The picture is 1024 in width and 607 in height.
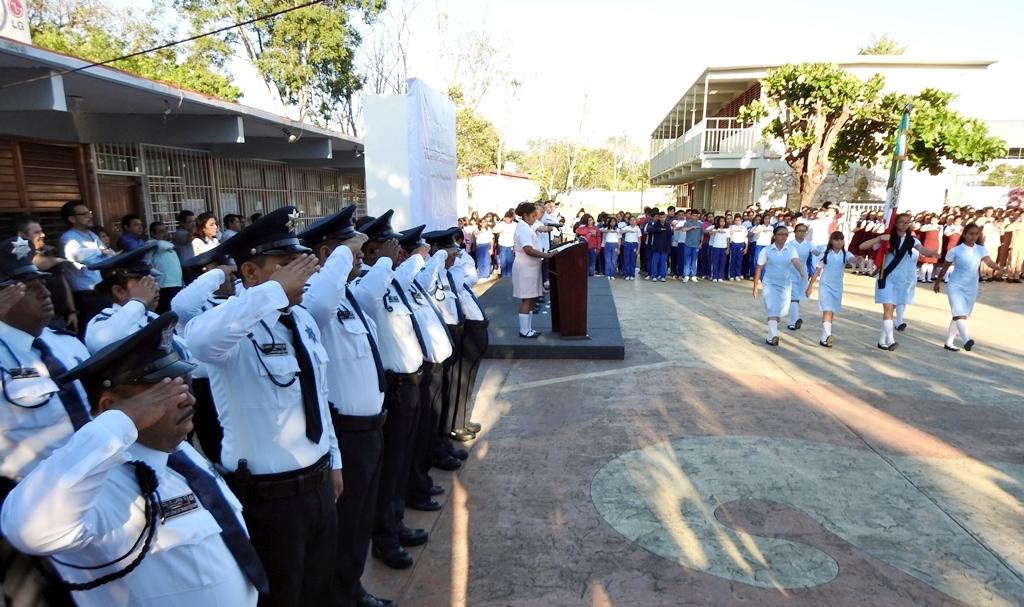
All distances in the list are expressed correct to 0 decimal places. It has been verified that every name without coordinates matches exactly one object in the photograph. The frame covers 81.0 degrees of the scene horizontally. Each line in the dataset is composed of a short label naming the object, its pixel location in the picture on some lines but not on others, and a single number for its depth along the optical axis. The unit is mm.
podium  7622
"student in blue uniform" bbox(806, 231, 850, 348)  8008
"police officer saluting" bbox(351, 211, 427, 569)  3245
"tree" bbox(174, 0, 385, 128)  18219
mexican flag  10742
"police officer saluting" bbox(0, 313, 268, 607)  1209
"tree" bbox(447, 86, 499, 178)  26691
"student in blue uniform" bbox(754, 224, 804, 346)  8023
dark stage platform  7445
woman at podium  7586
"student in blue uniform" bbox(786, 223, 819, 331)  8218
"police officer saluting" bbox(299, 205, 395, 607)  2740
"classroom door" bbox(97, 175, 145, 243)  8969
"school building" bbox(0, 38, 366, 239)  5746
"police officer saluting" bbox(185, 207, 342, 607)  2143
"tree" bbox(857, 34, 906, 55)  39094
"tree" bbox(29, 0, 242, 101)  19609
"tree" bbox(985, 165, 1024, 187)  35647
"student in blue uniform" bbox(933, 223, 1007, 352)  7625
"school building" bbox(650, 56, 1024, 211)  20016
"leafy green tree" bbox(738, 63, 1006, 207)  15477
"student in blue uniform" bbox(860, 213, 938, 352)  7836
